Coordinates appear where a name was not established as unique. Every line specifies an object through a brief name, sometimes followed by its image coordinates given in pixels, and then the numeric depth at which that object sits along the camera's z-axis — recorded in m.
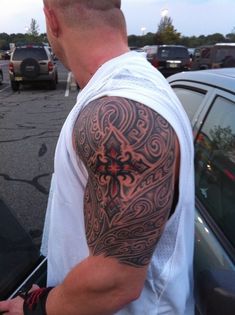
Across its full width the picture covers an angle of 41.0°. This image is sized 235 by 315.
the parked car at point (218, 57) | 11.85
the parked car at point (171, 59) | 15.49
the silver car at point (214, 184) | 0.98
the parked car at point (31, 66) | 12.07
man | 0.75
